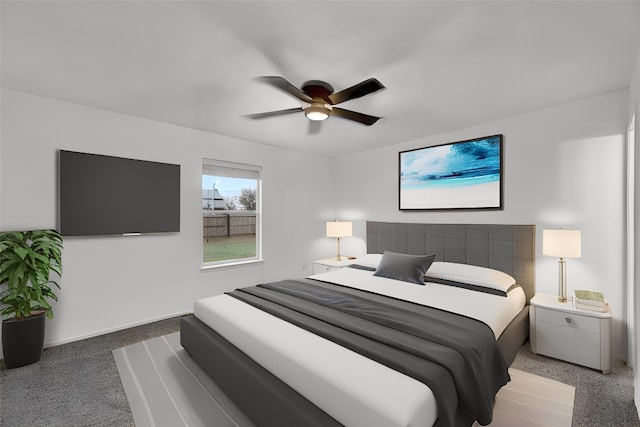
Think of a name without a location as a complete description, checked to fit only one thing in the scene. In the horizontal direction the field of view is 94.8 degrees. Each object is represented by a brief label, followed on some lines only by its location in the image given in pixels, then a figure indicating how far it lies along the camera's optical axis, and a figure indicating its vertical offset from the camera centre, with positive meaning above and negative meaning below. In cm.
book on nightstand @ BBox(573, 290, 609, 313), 253 -77
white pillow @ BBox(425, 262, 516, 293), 296 -66
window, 412 +2
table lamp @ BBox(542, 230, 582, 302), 270 -31
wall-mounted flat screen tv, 297 +22
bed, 139 -82
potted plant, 247 -67
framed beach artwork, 350 +50
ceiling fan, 200 +89
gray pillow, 328 -62
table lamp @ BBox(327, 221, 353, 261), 487 -25
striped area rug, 192 -133
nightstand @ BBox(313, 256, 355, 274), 463 -80
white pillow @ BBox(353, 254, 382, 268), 392 -64
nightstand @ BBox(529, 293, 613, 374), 243 -105
